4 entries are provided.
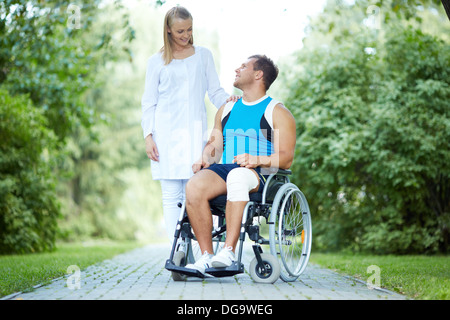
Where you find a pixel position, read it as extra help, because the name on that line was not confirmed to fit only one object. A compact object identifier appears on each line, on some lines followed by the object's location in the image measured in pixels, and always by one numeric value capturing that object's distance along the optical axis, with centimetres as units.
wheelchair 417
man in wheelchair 421
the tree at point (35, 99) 888
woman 489
